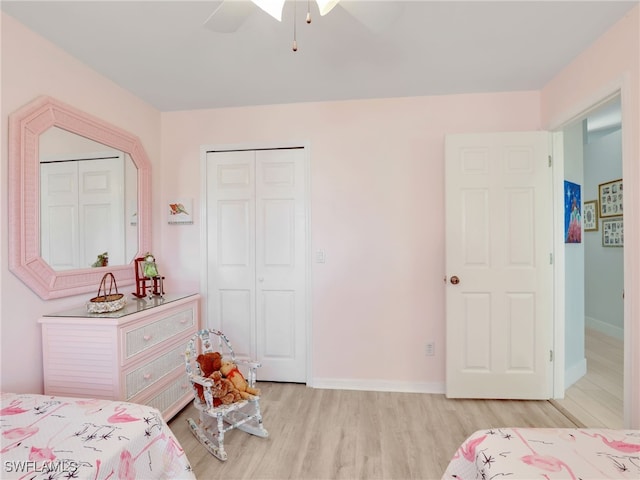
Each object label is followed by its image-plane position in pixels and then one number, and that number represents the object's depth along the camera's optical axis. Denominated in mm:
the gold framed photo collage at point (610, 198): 3863
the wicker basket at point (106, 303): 1927
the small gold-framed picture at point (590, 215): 4340
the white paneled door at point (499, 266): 2467
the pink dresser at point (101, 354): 1821
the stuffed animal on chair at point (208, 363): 2123
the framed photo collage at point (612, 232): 3908
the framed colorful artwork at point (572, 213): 2598
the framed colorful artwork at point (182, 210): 2912
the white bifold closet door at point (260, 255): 2832
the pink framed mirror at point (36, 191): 1735
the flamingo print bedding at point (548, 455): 998
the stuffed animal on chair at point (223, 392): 1956
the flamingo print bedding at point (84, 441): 1022
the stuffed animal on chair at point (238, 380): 2035
